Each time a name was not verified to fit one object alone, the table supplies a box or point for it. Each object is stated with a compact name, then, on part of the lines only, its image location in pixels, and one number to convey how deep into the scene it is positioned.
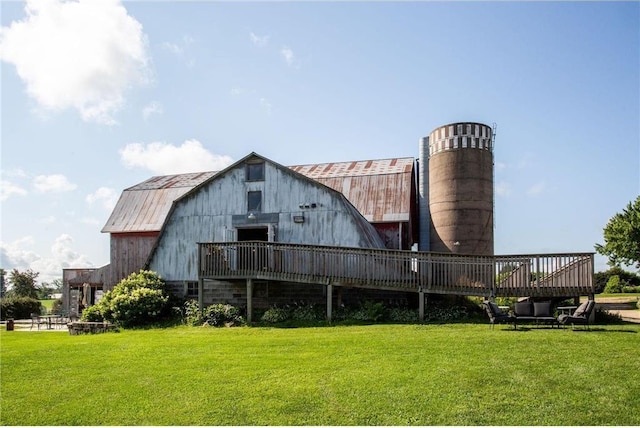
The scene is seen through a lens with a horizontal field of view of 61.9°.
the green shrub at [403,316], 16.45
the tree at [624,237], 35.41
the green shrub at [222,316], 17.98
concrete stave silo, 25.02
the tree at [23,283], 45.28
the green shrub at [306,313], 17.67
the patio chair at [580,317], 13.44
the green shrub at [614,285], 38.22
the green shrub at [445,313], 16.33
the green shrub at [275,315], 17.84
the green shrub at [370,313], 16.86
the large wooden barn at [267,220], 20.16
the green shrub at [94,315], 20.08
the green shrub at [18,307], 31.80
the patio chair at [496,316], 13.80
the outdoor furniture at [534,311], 14.49
